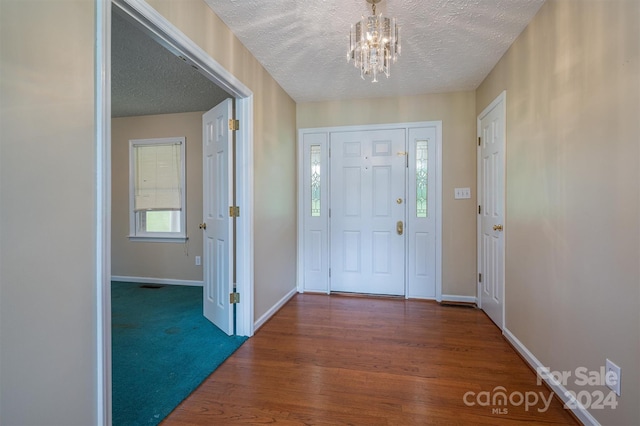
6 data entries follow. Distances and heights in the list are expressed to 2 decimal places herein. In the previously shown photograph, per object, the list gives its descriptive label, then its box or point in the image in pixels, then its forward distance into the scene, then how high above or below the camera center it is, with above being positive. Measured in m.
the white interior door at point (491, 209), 2.62 +0.01
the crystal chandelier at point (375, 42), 1.76 +1.01
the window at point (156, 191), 4.24 +0.27
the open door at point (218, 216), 2.57 -0.06
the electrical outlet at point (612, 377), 1.32 -0.75
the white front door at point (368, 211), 3.56 -0.01
